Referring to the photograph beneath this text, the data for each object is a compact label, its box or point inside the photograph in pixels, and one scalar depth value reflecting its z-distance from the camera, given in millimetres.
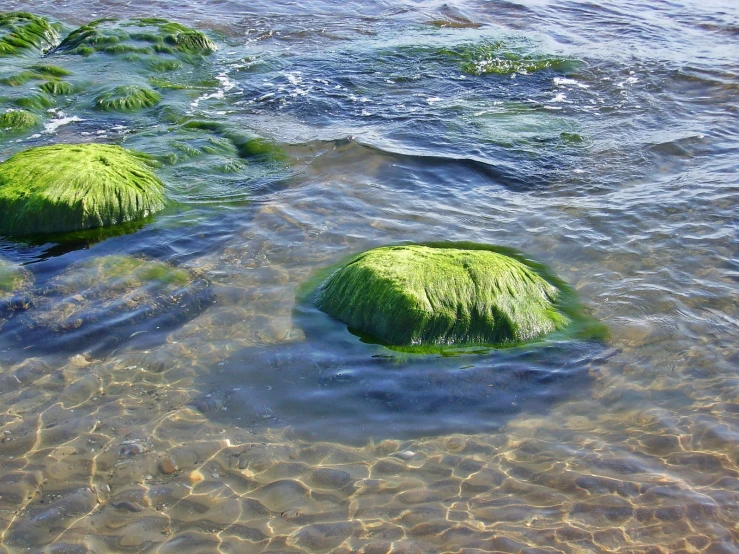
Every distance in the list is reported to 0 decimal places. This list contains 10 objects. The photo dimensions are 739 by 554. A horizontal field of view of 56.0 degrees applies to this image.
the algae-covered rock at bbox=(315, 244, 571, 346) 6109
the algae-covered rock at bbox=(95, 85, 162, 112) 11344
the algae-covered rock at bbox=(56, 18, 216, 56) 13914
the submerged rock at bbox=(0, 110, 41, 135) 10250
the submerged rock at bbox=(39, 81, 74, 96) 11719
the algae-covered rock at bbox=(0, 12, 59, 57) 13756
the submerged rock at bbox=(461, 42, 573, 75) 13961
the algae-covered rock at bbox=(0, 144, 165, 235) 7543
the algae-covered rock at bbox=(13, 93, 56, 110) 11016
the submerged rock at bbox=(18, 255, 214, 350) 6219
